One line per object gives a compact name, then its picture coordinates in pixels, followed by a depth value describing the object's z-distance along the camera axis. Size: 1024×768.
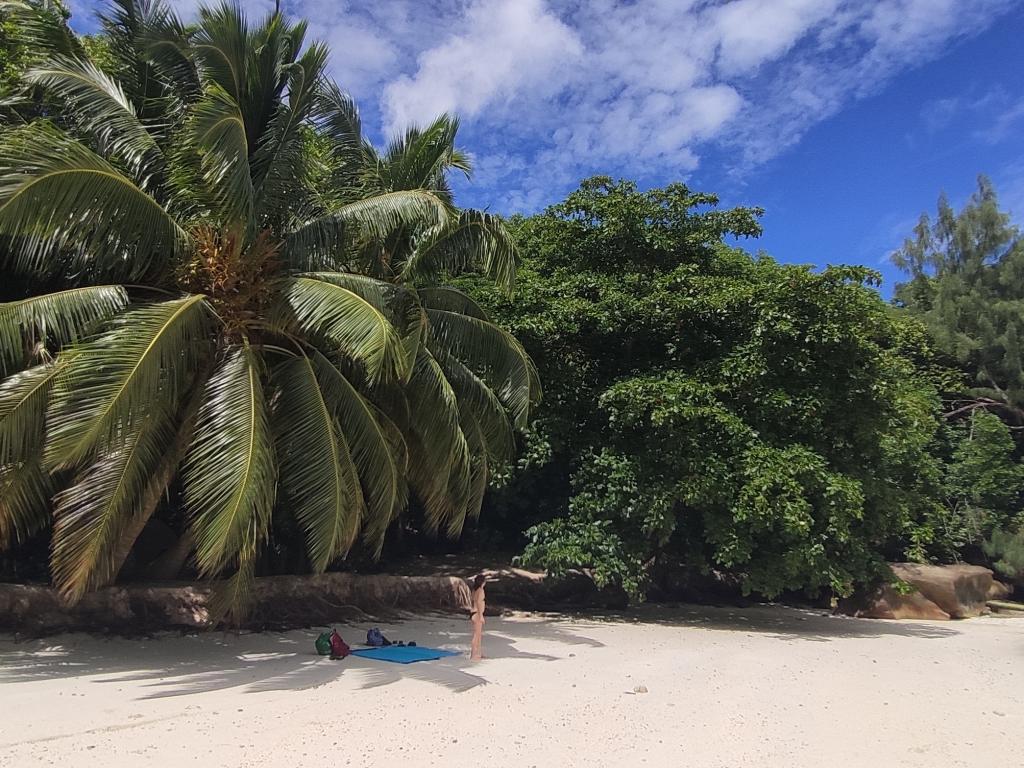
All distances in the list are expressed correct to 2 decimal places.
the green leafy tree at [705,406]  12.40
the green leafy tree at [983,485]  19.38
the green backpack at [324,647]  8.95
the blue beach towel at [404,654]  8.68
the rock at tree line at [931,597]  16.53
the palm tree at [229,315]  7.15
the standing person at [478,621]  8.95
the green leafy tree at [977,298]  21.75
